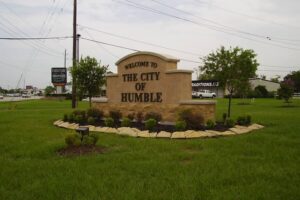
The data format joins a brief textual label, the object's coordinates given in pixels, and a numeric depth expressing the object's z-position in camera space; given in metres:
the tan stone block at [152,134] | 12.52
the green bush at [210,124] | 13.63
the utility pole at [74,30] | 30.94
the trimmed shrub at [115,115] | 16.30
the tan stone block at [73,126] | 15.57
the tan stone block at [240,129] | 13.30
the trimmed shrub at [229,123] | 14.31
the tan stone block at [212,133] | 12.37
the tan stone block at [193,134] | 12.23
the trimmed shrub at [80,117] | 16.89
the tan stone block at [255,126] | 14.66
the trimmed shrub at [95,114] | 17.12
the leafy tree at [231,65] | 18.94
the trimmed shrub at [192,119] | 13.56
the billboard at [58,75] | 67.06
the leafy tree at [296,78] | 75.05
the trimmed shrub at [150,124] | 13.65
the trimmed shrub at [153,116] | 14.85
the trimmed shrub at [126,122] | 14.65
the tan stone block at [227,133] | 12.68
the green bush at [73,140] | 9.82
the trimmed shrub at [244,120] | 15.24
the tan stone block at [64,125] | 16.17
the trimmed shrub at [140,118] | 15.66
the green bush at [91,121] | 16.25
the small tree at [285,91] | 34.84
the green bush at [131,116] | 15.80
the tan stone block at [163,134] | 12.39
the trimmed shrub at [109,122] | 14.99
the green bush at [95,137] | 10.12
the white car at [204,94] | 67.37
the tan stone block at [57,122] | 17.16
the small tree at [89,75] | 20.38
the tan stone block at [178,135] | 12.18
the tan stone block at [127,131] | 13.03
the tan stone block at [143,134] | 12.59
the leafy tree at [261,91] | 64.81
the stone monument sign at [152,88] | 15.01
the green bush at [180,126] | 13.09
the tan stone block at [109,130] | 14.05
